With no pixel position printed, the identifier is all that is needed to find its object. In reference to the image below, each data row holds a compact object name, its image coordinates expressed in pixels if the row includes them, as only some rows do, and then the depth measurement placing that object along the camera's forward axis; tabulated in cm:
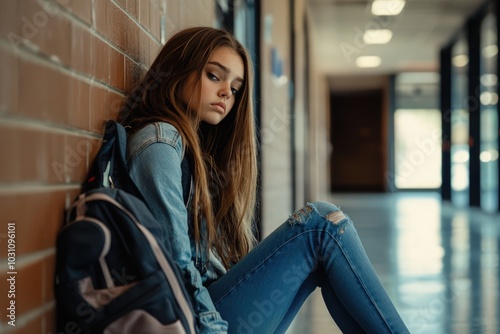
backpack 105
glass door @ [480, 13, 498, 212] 1016
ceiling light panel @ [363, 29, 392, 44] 1230
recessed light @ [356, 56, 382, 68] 1588
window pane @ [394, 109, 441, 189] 1959
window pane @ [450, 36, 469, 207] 1341
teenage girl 138
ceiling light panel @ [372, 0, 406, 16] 986
